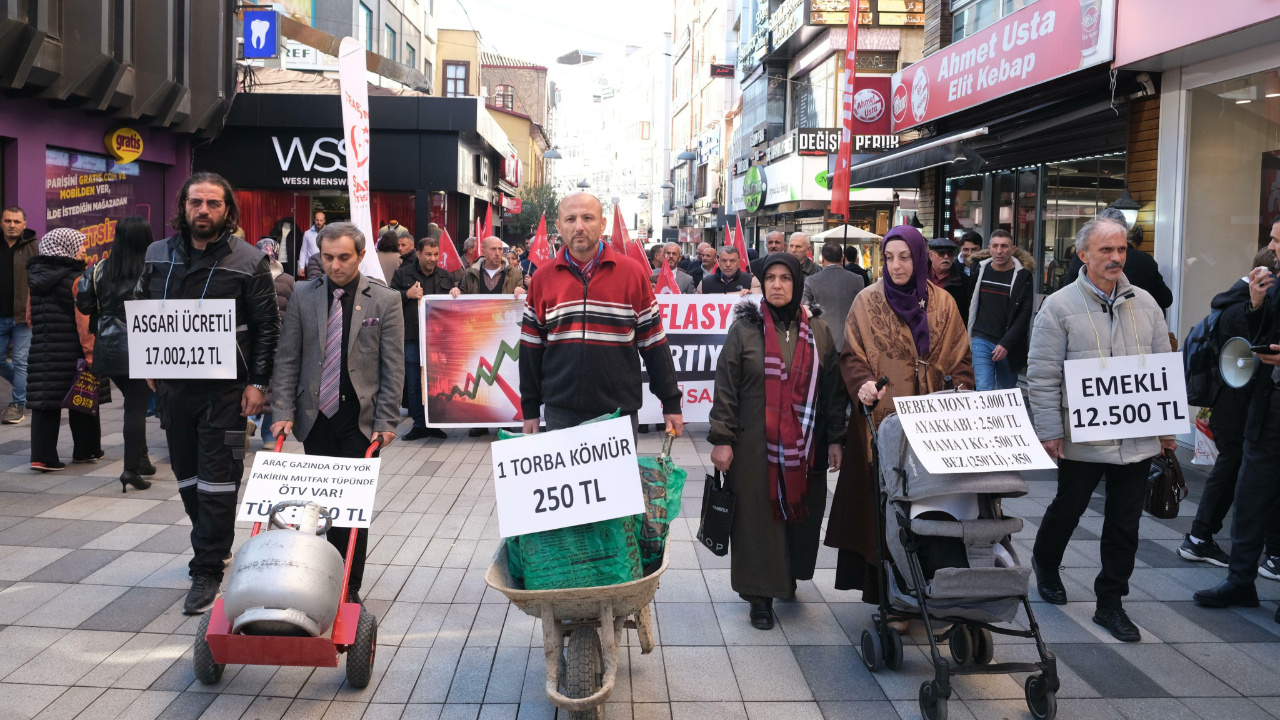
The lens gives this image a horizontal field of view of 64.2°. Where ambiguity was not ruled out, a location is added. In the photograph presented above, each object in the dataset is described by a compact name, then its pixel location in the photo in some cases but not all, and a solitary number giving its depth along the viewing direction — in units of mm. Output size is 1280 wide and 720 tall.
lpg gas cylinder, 3695
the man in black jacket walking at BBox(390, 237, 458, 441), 10180
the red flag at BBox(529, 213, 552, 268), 13070
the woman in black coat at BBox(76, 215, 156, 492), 6844
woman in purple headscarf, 4980
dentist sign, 17906
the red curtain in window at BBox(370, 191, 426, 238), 21969
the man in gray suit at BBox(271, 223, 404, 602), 4922
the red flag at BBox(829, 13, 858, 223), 14461
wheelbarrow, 3629
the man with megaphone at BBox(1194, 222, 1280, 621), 5297
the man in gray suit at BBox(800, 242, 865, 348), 9617
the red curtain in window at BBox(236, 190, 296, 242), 21531
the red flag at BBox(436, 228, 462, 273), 11422
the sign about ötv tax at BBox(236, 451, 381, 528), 4285
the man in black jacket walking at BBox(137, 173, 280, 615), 5059
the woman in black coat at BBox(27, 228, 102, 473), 7961
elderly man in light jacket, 4949
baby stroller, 3988
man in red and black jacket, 4703
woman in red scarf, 4965
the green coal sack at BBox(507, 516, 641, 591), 3811
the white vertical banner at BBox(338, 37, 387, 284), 9172
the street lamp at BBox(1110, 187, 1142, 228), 10070
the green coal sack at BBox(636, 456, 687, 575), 4074
